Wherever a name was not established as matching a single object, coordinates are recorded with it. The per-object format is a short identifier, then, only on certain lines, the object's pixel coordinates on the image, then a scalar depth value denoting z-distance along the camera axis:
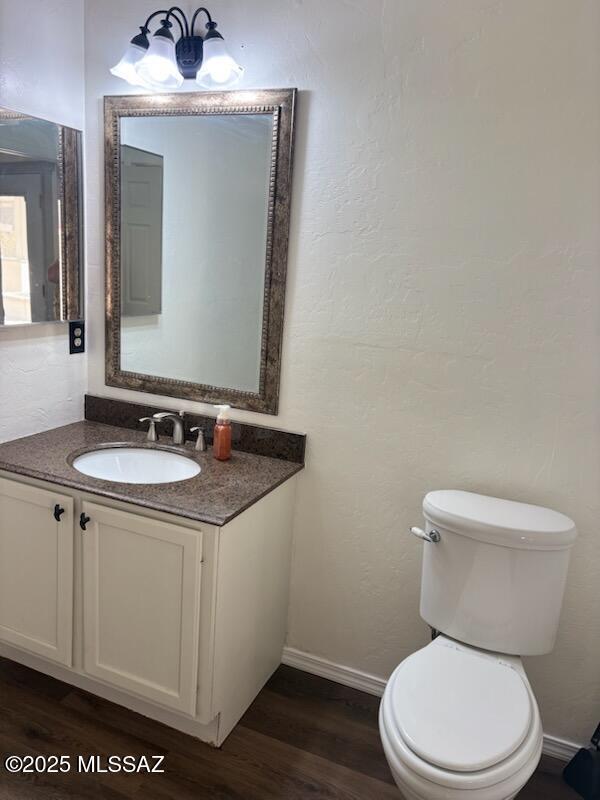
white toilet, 1.29
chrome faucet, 2.12
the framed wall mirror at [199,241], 1.93
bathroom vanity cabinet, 1.67
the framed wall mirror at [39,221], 1.89
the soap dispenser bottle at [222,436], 1.98
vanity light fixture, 1.82
